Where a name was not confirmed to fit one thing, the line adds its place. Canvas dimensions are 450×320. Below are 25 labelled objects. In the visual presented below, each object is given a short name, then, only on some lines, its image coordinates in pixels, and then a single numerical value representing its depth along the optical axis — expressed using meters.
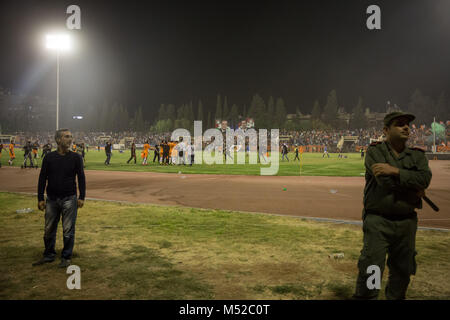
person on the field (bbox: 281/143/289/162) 32.79
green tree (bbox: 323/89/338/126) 99.19
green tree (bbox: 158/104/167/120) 136.88
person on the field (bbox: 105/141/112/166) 26.61
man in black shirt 5.21
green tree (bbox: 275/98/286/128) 107.75
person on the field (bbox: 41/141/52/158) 21.09
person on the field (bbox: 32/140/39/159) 25.31
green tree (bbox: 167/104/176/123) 135.25
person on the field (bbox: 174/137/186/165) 26.76
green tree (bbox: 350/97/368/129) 96.31
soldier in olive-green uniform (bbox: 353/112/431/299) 3.31
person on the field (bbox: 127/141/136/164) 28.38
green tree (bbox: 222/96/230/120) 129.59
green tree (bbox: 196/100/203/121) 133.25
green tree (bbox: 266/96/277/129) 106.31
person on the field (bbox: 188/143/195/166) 26.70
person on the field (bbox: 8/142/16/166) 27.59
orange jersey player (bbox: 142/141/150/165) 26.60
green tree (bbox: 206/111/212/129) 133.25
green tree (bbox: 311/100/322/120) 104.81
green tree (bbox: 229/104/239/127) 121.62
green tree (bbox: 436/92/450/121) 88.31
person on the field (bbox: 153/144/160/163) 29.83
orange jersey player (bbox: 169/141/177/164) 28.08
